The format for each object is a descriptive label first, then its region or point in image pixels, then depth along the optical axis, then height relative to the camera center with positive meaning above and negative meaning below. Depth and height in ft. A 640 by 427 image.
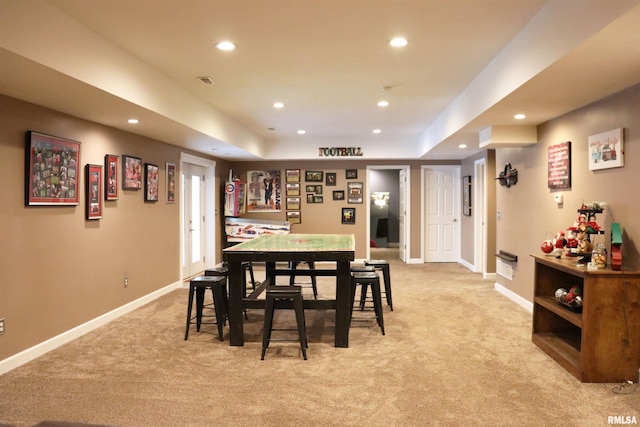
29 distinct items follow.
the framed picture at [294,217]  30.25 -0.25
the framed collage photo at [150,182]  18.12 +1.29
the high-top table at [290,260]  12.12 -1.69
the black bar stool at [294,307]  11.68 -2.59
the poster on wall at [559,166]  13.93 +1.57
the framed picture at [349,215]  30.17 -0.10
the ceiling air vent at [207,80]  14.43 +4.41
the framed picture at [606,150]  11.20 +1.70
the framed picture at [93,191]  14.25 +0.73
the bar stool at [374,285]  13.76 -2.25
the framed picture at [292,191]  30.22 +1.52
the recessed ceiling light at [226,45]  11.22 +4.31
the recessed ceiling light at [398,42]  10.93 +4.30
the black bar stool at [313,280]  17.79 -2.72
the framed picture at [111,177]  15.29 +1.27
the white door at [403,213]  30.37 +0.04
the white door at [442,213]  29.96 +0.04
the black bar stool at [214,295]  13.19 -2.55
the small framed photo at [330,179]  30.19 +2.35
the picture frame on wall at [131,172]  16.47 +1.56
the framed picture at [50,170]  11.63 +1.22
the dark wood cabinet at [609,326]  9.91 -2.53
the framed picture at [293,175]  30.14 +2.61
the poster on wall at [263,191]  30.30 +1.53
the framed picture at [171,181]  20.25 +1.47
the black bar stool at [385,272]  16.33 -2.16
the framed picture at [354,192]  30.12 +1.46
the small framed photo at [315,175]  30.14 +2.61
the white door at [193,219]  23.29 -0.32
